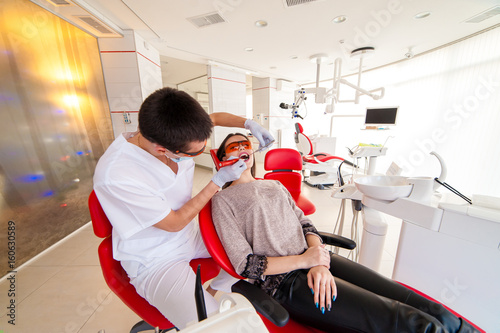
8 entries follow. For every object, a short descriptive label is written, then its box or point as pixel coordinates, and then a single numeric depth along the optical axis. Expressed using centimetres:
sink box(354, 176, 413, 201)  96
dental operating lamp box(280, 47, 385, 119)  361
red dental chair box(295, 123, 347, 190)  311
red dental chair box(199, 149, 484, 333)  70
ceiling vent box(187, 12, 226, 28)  231
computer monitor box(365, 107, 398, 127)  272
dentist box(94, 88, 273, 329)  73
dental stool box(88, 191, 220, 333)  79
